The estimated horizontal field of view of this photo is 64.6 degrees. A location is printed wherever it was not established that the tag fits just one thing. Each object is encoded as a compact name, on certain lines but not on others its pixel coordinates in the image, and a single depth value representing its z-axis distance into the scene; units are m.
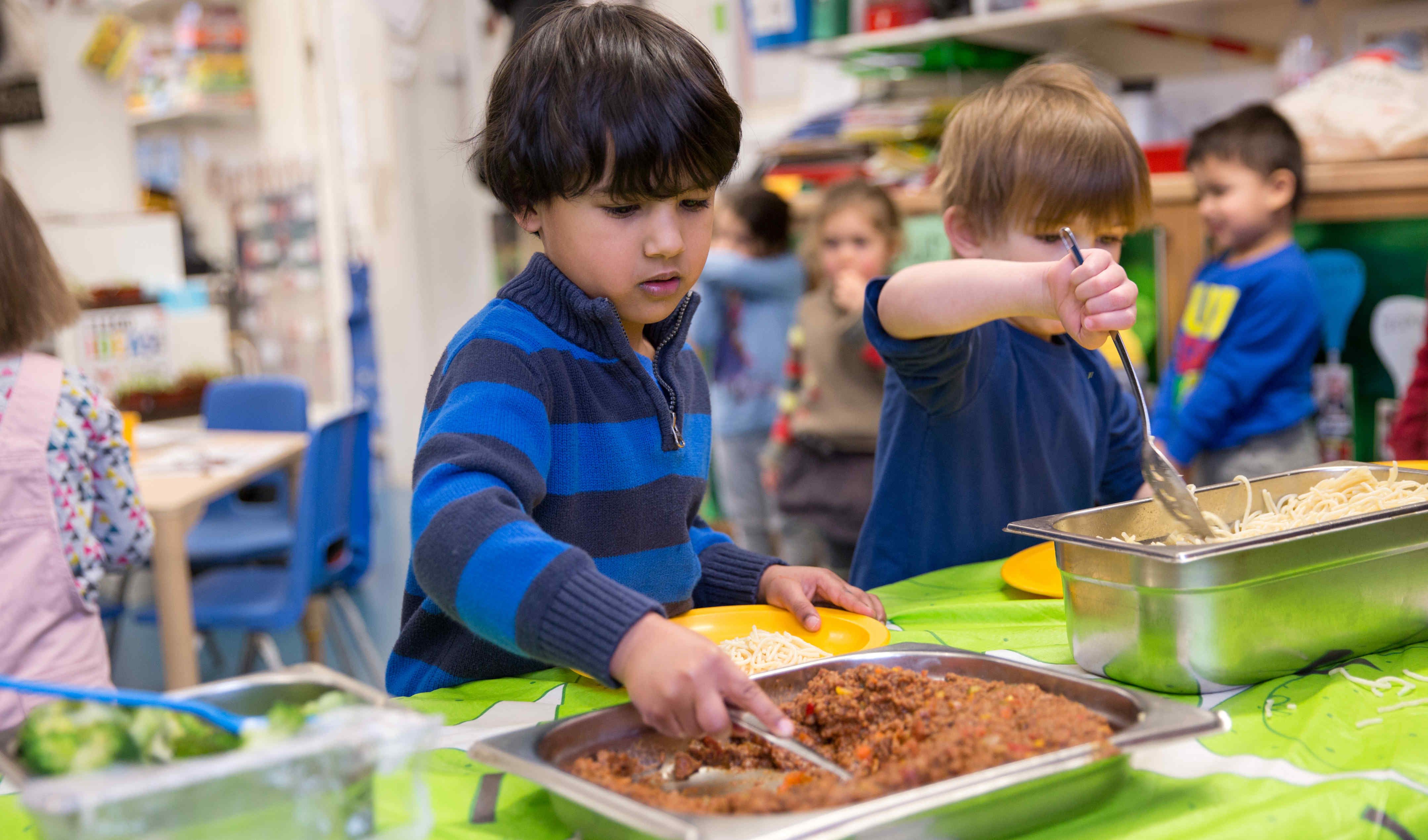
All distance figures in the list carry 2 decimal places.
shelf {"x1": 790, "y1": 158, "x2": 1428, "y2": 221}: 2.30
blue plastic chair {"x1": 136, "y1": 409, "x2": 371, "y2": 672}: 2.58
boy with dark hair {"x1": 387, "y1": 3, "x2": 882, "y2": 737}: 0.81
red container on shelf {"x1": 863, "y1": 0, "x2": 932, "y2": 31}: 3.09
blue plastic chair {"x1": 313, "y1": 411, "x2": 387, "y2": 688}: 2.81
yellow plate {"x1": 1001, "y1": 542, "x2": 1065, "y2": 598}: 1.10
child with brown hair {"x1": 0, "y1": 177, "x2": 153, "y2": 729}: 1.60
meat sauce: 0.60
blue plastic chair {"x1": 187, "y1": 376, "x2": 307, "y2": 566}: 3.37
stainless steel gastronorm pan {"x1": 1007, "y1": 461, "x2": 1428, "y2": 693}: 0.77
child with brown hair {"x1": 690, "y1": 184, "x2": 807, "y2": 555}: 3.51
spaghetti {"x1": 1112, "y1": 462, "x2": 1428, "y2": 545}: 0.94
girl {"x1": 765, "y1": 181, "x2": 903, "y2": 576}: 2.88
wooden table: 2.35
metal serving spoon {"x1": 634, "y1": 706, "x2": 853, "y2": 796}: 0.67
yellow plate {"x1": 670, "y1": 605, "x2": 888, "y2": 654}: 0.97
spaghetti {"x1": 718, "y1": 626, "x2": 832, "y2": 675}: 0.92
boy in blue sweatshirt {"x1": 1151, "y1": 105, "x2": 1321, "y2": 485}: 2.39
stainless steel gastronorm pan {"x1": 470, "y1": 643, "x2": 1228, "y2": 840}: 0.55
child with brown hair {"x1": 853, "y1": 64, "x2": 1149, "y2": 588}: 1.30
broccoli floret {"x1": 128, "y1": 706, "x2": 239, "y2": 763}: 0.53
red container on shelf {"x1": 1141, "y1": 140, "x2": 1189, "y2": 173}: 2.72
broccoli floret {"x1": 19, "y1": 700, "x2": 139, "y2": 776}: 0.51
